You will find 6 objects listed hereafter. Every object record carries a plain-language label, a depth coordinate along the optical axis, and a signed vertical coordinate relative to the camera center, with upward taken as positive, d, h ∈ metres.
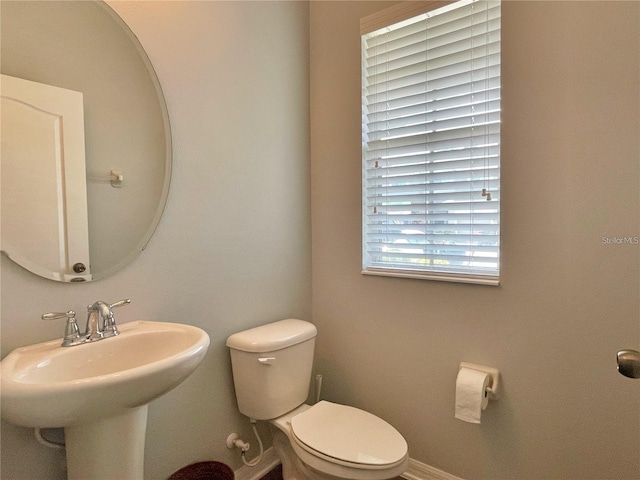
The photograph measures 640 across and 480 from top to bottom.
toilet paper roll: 1.35 -0.66
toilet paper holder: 1.39 -0.61
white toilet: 1.17 -0.76
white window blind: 1.44 +0.38
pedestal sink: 0.76 -0.38
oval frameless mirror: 0.98 +0.29
